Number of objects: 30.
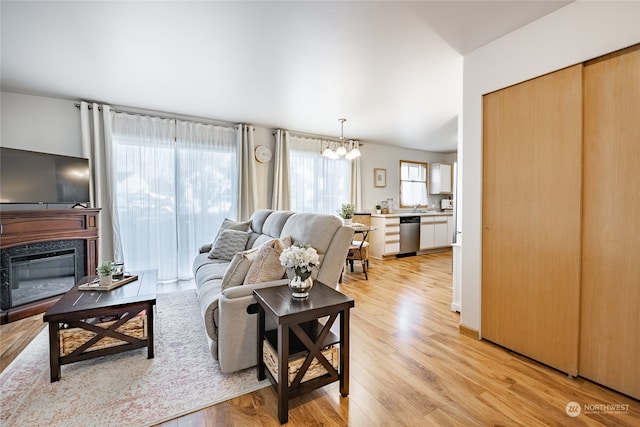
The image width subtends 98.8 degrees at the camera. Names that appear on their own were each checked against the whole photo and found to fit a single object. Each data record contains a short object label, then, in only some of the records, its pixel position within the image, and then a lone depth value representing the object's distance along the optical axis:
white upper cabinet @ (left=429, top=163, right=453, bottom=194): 6.95
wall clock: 4.78
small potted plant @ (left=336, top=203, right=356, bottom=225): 4.65
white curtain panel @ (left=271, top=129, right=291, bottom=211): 4.86
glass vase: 1.64
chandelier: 4.29
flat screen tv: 2.82
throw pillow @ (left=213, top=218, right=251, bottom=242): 3.83
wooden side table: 1.43
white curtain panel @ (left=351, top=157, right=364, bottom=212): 5.84
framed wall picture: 6.29
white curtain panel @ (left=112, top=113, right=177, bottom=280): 3.81
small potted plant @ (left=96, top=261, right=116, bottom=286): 2.27
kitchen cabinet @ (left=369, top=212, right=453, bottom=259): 5.68
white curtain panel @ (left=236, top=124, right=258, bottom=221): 4.55
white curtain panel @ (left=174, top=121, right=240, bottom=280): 4.20
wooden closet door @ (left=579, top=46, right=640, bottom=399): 1.59
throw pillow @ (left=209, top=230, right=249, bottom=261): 3.31
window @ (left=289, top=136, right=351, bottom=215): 5.21
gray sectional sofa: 1.81
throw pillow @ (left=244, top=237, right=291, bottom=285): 1.96
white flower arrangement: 1.62
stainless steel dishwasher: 5.91
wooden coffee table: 1.79
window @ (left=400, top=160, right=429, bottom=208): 6.76
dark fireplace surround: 2.71
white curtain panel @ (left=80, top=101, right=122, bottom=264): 3.53
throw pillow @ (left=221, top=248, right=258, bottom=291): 1.99
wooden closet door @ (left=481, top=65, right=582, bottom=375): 1.82
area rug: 1.51
